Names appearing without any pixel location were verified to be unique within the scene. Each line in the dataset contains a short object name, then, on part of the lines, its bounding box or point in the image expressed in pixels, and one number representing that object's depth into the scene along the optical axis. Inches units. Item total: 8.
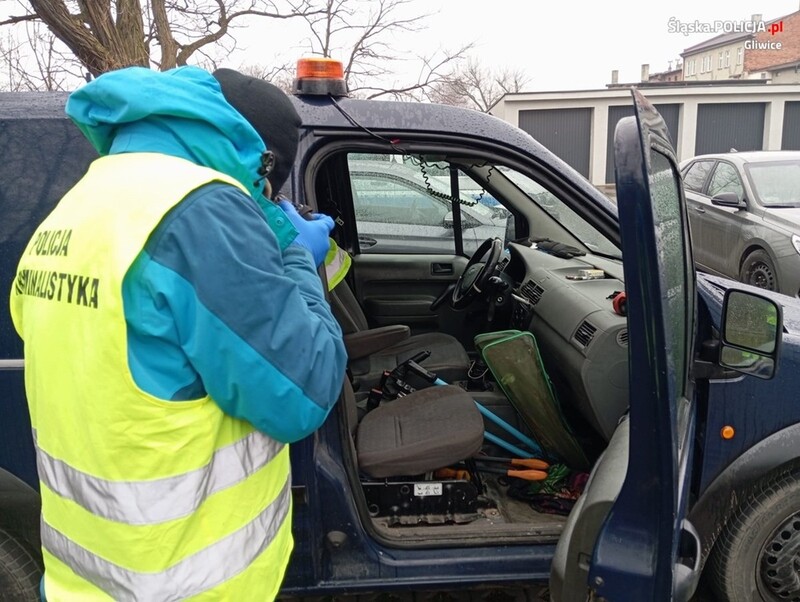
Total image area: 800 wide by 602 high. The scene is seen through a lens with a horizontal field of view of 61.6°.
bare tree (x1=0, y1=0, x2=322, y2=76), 293.9
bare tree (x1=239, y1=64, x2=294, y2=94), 587.8
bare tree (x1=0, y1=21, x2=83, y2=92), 423.5
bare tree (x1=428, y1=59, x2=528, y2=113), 745.0
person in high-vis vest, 44.1
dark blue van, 58.6
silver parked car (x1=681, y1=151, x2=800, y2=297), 273.4
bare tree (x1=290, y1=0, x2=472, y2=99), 622.8
